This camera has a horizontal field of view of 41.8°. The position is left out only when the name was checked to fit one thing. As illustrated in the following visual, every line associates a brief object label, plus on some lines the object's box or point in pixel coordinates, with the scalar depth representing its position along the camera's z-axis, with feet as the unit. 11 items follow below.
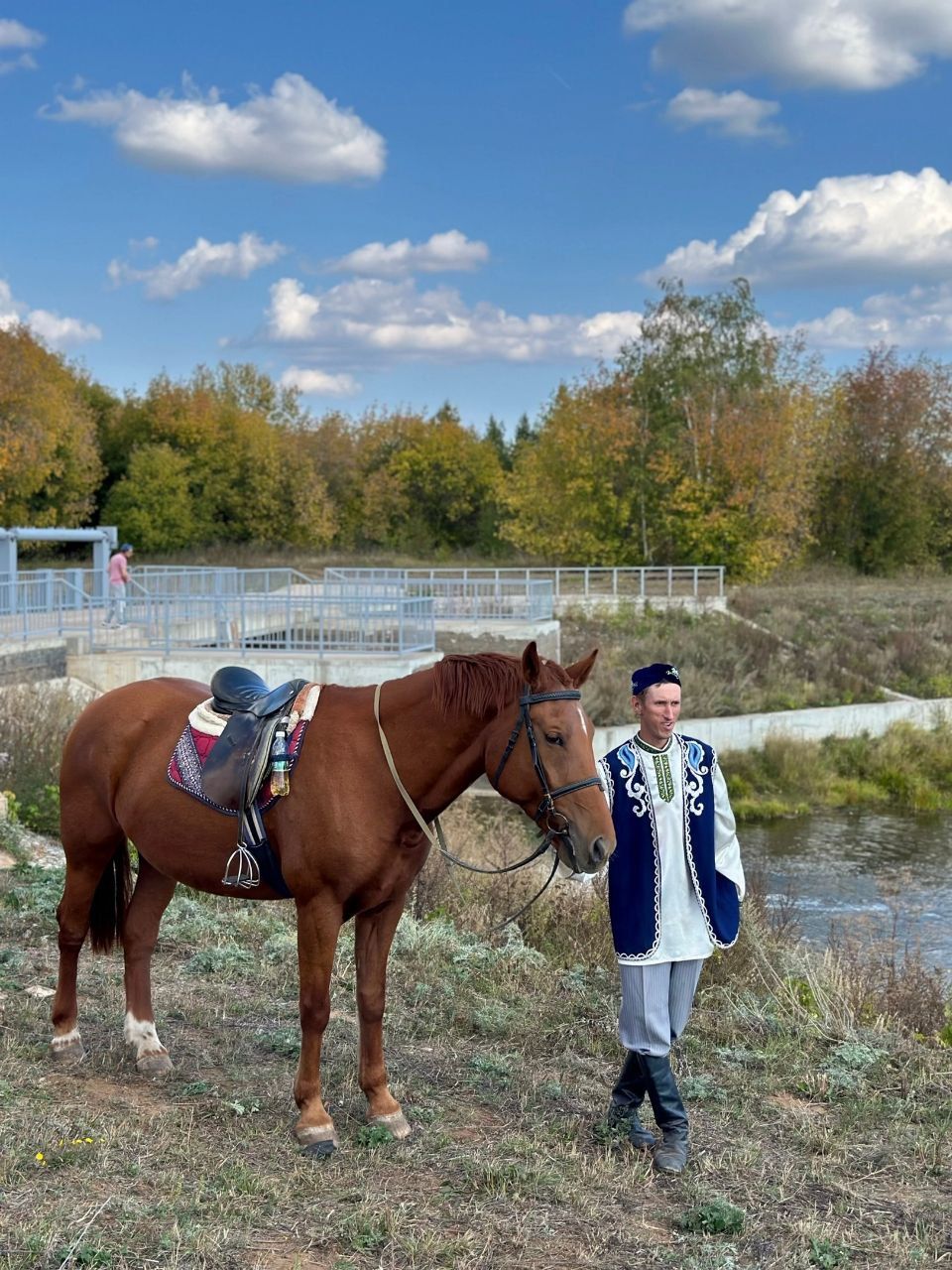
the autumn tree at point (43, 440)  138.92
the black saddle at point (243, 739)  15.98
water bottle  15.80
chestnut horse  14.66
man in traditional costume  15.51
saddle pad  16.06
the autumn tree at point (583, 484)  137.28
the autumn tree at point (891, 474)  173.27
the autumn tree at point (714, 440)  131.54
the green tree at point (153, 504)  169.99
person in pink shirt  76.13
